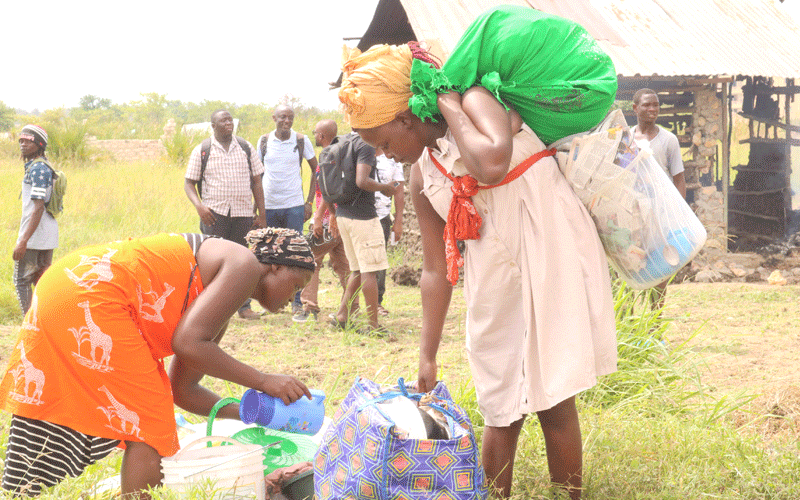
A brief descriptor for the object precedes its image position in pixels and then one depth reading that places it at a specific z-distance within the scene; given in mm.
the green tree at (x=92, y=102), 60834
